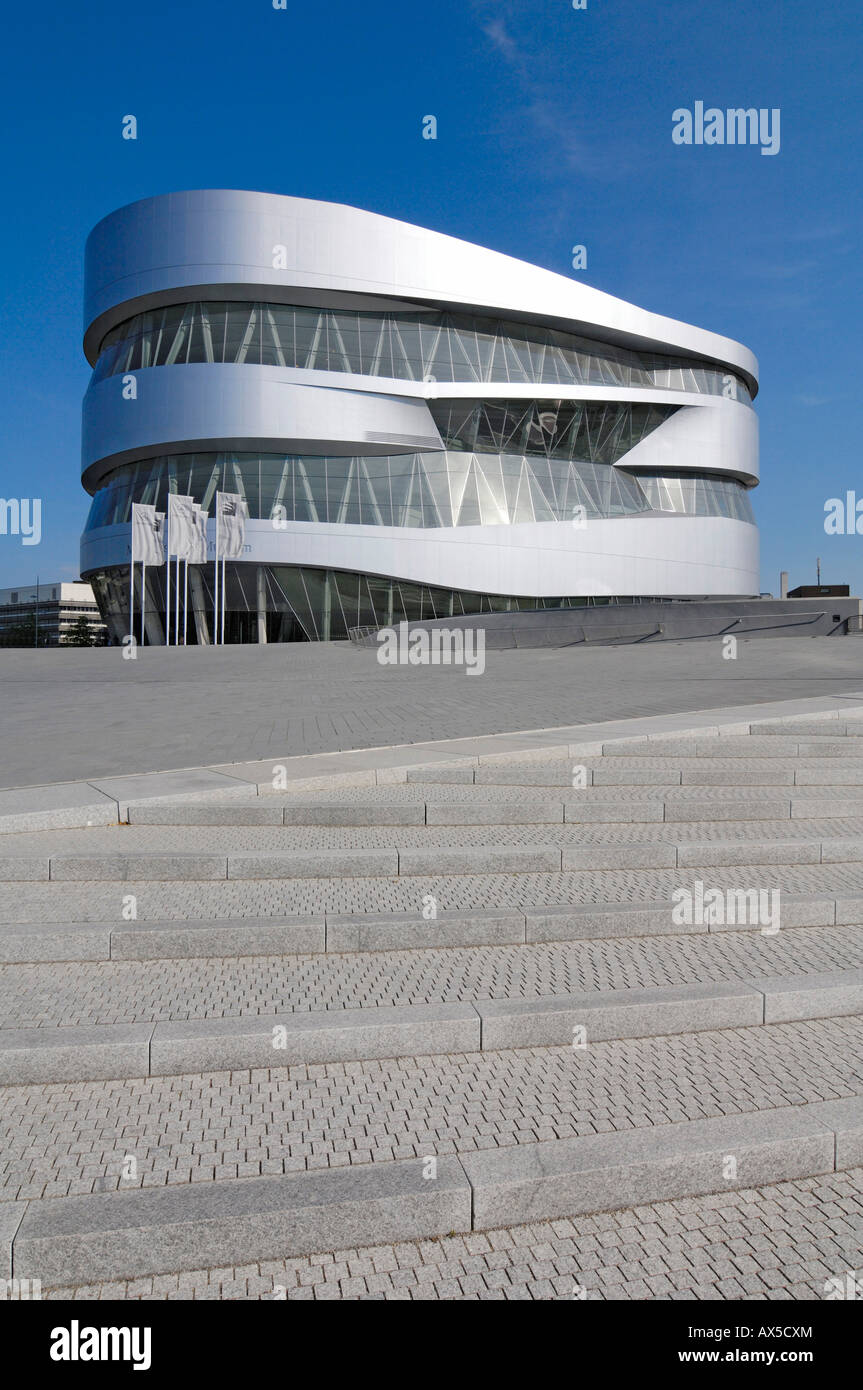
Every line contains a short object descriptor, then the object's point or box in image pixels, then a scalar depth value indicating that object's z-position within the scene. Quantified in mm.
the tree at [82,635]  68438
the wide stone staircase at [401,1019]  3166
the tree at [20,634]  82938
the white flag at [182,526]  35250
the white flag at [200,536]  37156
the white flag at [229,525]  37938
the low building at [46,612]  85875
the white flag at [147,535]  35688
